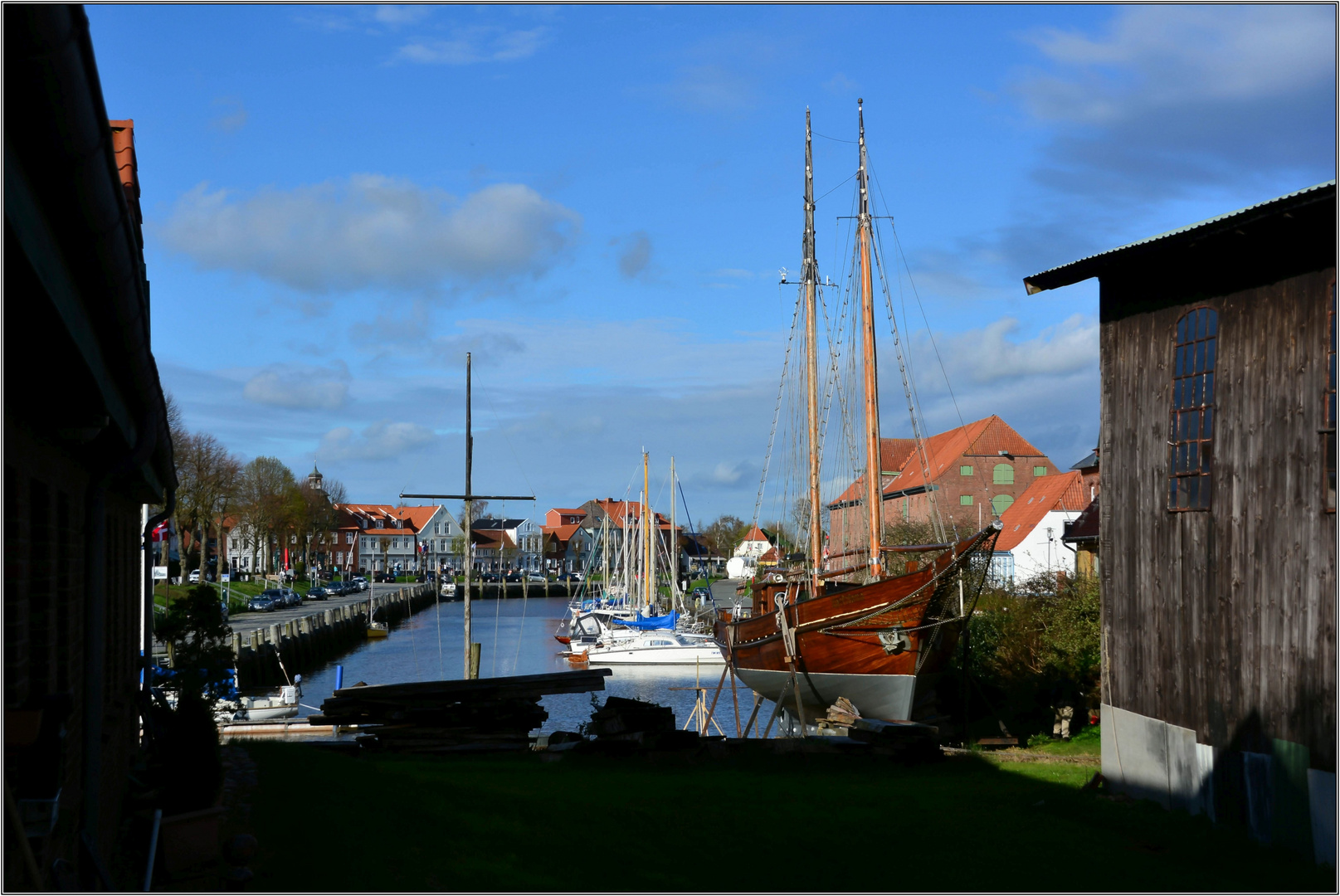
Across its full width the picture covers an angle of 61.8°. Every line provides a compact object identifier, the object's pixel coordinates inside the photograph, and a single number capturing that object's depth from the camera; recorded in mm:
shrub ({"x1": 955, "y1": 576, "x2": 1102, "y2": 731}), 24109
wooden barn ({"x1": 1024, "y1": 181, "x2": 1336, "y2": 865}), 10992
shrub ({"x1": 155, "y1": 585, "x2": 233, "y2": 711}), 12648
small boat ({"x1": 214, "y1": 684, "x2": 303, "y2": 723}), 35062
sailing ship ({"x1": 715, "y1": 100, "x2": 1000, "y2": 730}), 26812
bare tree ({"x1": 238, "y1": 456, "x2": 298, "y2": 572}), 89188
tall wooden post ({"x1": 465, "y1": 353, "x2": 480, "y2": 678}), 29078
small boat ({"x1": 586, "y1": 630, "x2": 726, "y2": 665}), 57094
